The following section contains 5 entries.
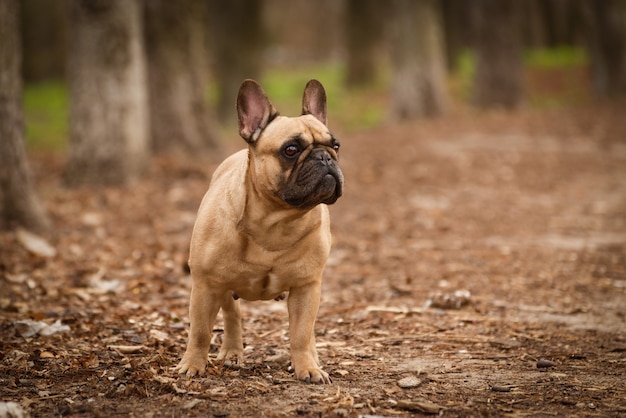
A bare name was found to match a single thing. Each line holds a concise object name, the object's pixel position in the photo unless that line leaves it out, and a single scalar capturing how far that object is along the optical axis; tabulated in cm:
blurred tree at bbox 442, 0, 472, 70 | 3234
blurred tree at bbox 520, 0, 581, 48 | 3712
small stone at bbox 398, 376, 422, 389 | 493
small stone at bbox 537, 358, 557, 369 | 539
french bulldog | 495
